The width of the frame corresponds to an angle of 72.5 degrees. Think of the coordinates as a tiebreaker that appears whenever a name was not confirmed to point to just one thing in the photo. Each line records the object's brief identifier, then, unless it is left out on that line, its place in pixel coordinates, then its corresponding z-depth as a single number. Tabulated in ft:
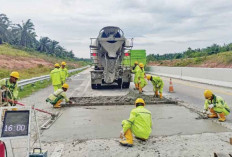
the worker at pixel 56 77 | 23.68
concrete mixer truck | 30.73
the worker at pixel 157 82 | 22.95
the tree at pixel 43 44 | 162.77
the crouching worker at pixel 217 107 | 14.83
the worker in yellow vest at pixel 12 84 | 13.38
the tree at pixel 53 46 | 169.99
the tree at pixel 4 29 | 131.42
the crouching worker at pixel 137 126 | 10.73
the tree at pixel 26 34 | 138.94
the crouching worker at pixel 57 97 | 19.52
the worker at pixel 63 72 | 24.15
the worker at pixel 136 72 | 28.46
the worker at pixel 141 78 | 27.83
